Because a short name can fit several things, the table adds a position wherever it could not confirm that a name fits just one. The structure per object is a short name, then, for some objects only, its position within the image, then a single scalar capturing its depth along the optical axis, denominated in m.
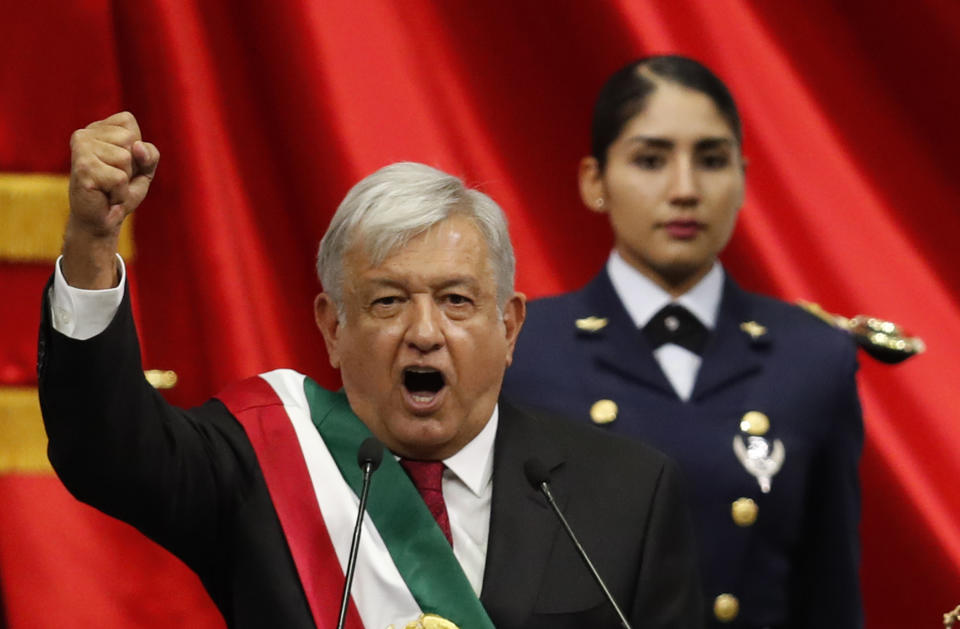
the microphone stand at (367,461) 8.60
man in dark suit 8.71
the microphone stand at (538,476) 8.66
